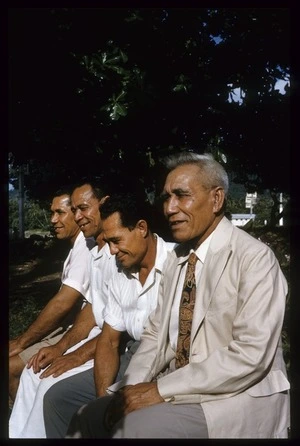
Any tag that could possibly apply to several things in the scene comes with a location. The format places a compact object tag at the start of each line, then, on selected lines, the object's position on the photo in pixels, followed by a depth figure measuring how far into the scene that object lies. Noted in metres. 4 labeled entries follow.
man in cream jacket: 2.50
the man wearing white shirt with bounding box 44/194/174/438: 3.29
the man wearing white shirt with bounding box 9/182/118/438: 3.41
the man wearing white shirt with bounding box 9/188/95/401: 3.98
